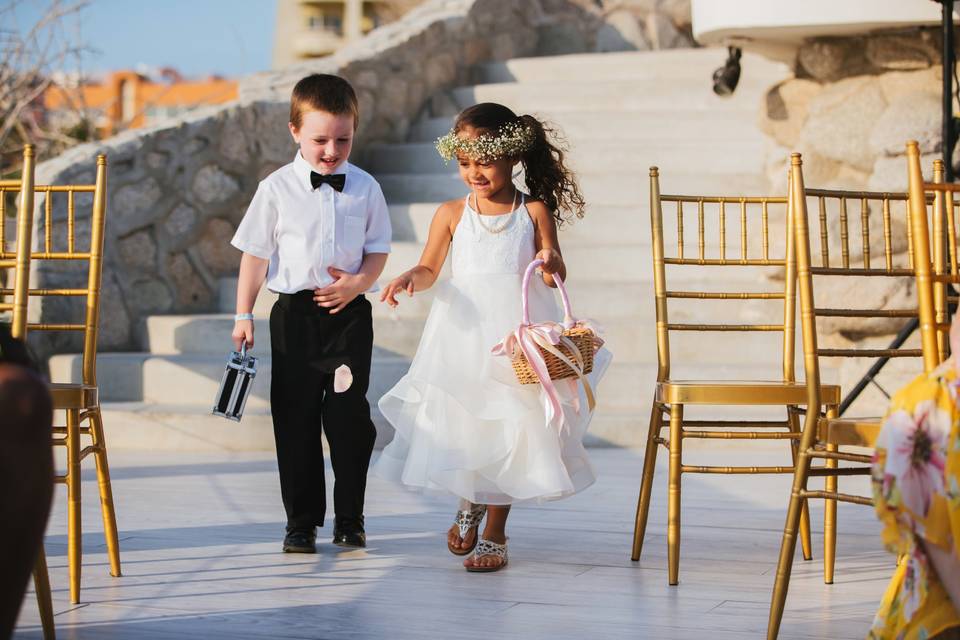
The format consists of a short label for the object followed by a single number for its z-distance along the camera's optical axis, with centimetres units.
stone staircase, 561
